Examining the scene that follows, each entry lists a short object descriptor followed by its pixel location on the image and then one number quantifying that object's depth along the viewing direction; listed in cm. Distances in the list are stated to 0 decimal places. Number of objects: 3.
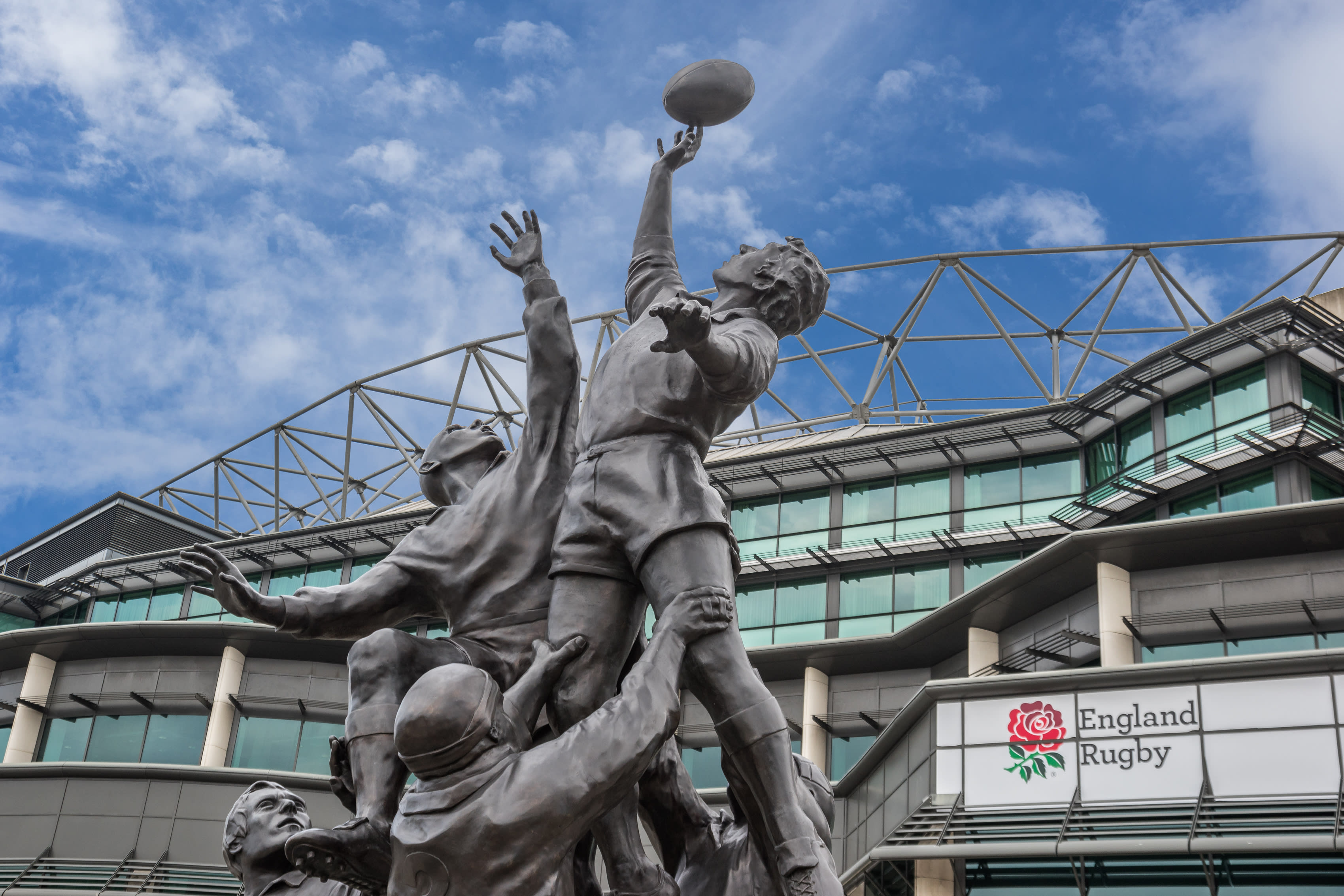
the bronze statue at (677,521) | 477
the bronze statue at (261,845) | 573
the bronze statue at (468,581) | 502
